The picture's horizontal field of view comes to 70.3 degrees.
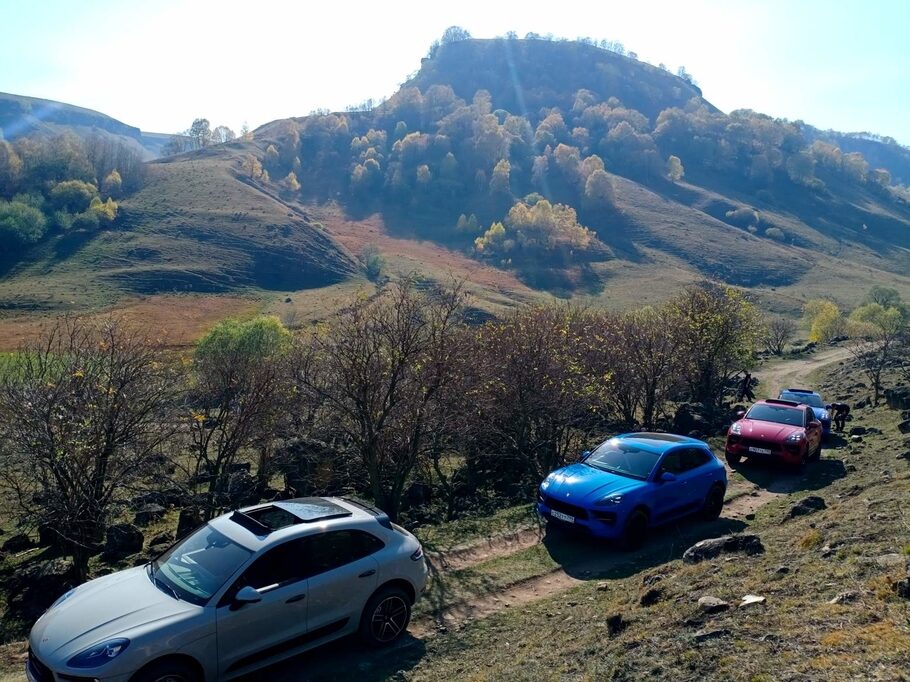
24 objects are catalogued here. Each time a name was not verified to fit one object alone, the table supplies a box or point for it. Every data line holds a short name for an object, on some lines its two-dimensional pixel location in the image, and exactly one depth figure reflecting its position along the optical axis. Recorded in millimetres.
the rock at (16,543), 13540
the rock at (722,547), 8516
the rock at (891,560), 6387
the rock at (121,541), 12703
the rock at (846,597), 5785
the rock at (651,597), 7070
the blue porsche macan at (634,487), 10195
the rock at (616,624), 6543
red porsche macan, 15102
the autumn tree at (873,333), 27734
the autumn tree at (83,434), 10656
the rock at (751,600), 6129
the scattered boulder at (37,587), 10148
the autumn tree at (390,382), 12445
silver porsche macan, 5566
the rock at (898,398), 23031
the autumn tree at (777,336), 56938
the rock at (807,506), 11078
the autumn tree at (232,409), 14508
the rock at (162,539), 13719
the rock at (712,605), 6160
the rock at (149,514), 15180
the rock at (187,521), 13842
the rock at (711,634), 5609
